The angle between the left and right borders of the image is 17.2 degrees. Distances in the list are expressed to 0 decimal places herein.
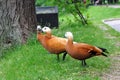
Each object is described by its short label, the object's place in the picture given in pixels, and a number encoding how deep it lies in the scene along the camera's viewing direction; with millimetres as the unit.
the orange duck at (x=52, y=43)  7318
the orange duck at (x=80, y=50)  6660
